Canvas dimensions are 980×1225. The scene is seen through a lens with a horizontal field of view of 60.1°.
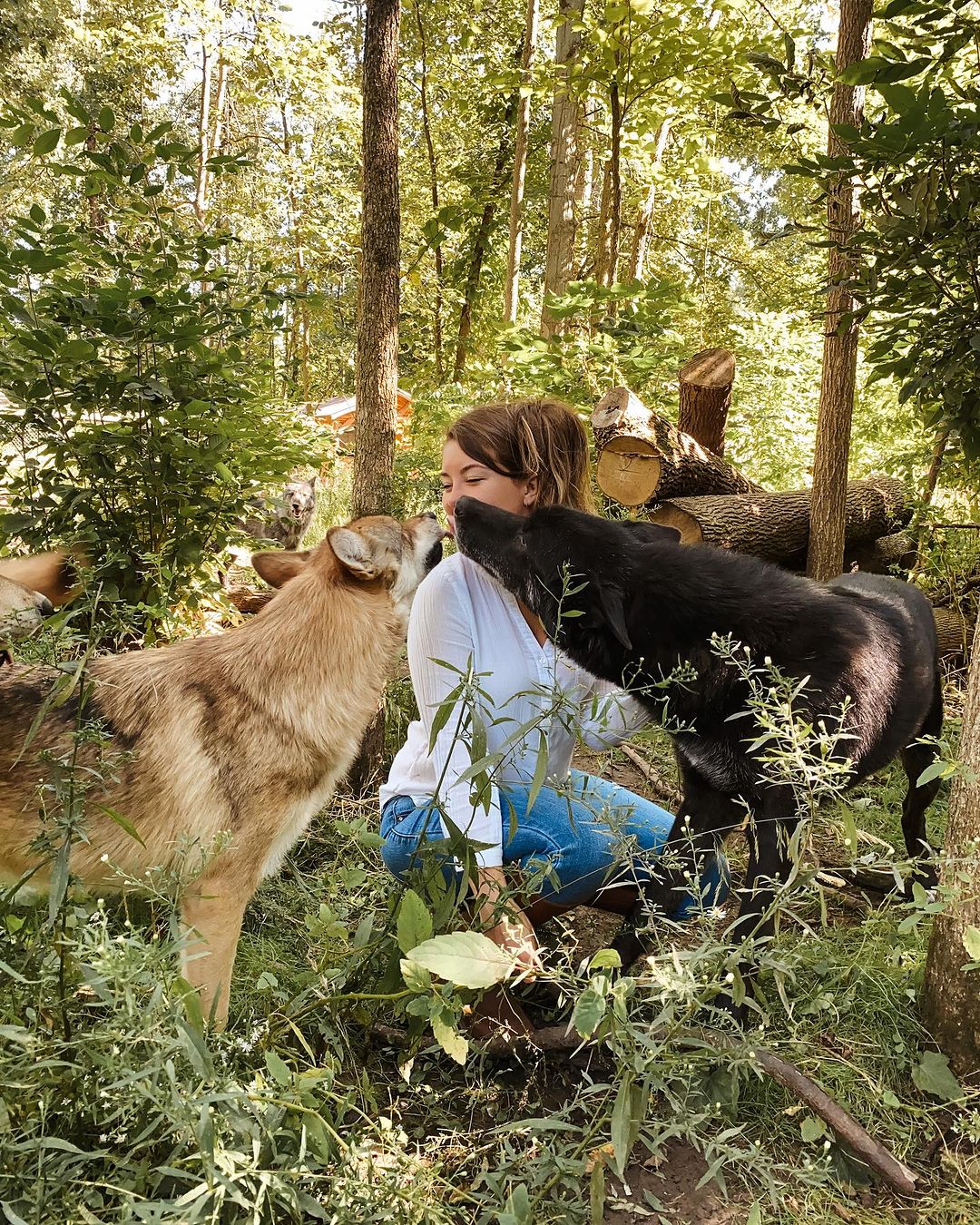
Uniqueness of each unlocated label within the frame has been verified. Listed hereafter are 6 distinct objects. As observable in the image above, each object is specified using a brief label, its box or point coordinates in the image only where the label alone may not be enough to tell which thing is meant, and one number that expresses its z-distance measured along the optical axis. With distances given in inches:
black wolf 99.6
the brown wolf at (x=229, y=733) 97.2
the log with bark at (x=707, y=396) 269.6
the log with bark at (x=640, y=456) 237.1
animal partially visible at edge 118.4
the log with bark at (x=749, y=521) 232.2
